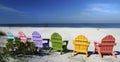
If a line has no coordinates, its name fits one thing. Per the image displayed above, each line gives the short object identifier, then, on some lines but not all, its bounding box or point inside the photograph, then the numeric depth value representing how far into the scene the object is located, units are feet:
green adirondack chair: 13.01
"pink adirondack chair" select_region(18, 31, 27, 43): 14.20
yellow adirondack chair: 12.12
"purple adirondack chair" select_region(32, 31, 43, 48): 13.64
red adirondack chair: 11.89
